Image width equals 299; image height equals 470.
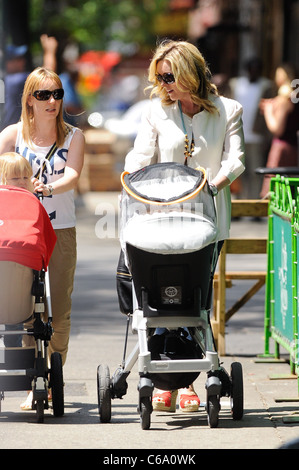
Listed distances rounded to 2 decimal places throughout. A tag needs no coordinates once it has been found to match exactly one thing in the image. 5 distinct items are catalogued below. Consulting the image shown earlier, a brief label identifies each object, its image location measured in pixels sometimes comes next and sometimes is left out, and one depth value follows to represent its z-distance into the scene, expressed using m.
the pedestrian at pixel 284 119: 28.53
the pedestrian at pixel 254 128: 34.25
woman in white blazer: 12.70
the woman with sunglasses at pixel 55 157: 13.25
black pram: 11.66
